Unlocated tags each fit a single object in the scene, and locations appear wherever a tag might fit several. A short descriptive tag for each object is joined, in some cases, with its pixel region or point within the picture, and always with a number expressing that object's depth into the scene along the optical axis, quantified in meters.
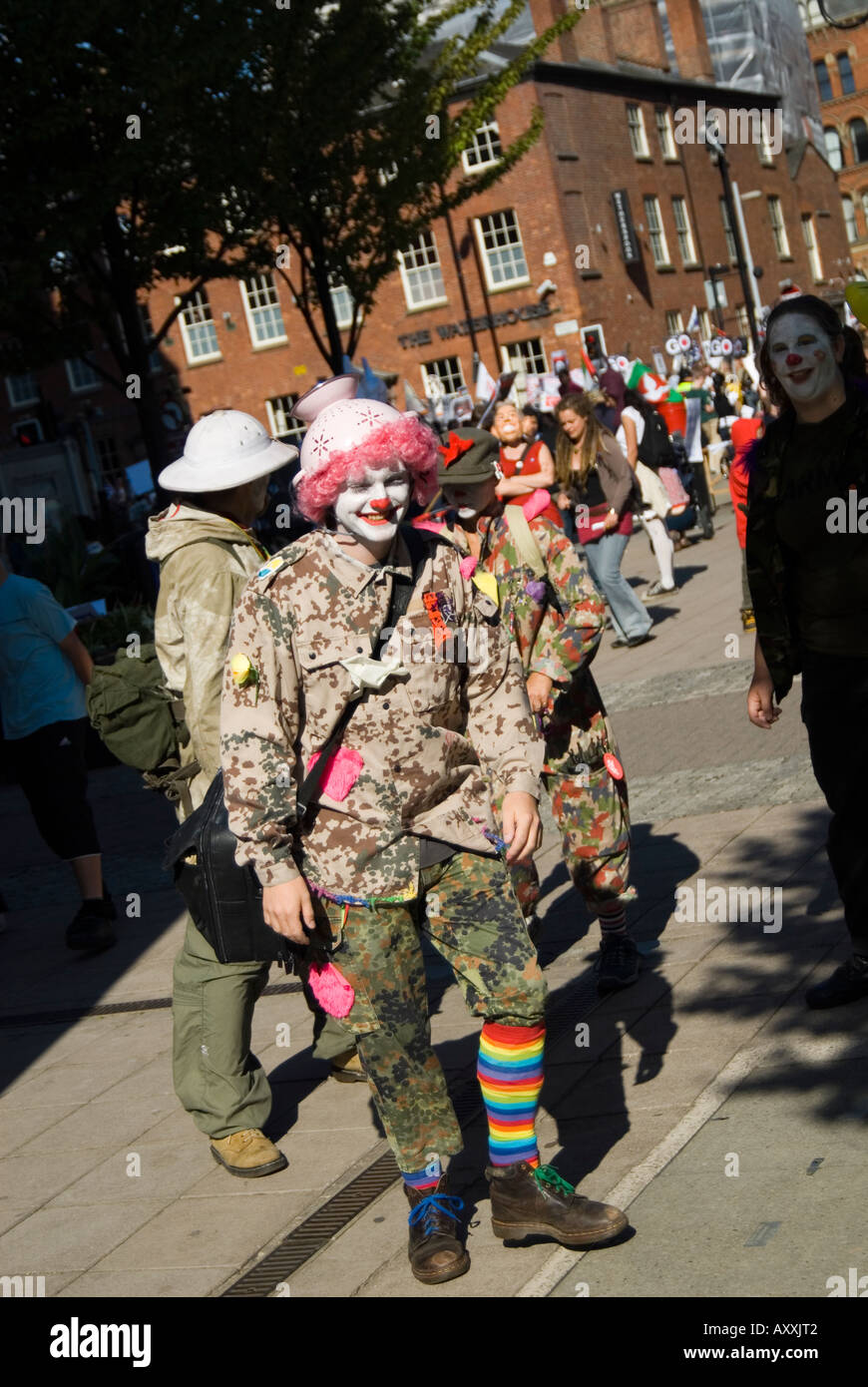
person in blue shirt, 7.70
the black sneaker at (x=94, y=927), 7.60
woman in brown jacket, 11.21
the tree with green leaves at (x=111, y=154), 15.36
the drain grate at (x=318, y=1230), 3.93
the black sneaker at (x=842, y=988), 4.79
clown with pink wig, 3.57
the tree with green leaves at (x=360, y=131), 18.81
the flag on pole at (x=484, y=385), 22.95
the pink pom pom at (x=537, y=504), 6.36
